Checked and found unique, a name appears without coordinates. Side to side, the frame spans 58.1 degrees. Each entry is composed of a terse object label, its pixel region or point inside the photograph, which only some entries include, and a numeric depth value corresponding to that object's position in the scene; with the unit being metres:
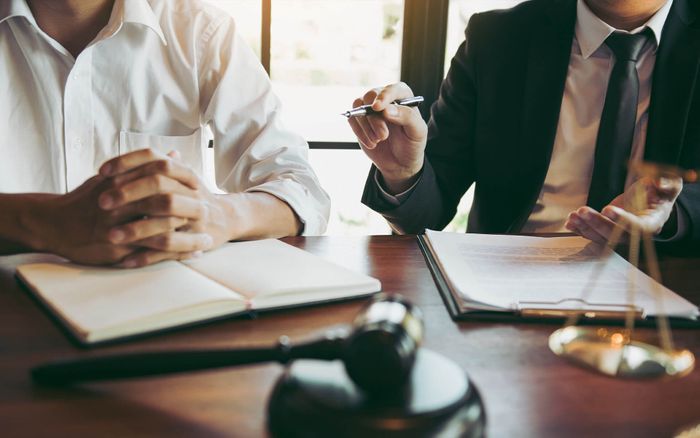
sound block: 0.46
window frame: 2.57
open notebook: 0.69
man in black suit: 1.45
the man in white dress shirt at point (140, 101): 1.35
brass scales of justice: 0.67
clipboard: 0.80
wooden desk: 0.53
